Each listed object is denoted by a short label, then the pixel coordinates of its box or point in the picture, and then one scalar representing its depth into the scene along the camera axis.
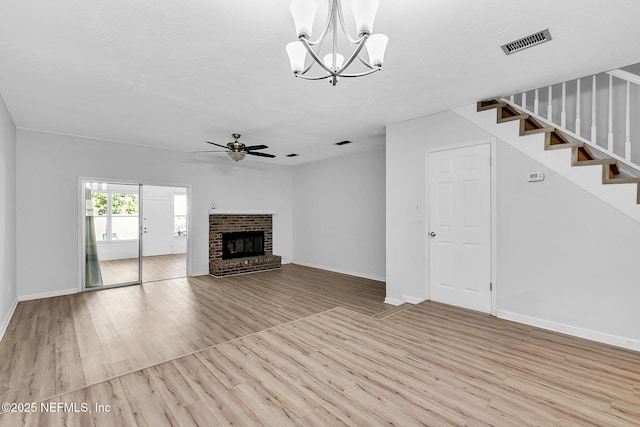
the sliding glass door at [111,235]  5.32
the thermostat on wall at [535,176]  3.15
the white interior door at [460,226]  3.57
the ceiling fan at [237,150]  4.74
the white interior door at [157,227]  9.08
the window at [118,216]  7.25
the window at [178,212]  9.61
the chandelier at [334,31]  1.54
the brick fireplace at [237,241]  6.65
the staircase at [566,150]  2.75
